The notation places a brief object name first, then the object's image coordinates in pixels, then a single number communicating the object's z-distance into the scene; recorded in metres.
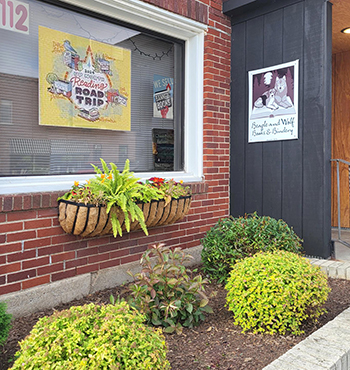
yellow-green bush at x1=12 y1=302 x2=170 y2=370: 1.46
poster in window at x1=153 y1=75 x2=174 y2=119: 4.02
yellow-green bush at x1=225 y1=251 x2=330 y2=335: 2.32
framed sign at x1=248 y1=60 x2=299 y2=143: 4.11
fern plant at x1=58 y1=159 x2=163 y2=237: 2.89
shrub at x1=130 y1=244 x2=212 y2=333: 2.41
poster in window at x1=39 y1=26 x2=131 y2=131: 3.14
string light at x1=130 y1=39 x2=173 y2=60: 3.80
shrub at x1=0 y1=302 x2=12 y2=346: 1.92
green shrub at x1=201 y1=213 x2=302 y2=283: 3.40
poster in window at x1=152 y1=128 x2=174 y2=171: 4.02
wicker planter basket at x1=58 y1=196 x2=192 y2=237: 2.83
